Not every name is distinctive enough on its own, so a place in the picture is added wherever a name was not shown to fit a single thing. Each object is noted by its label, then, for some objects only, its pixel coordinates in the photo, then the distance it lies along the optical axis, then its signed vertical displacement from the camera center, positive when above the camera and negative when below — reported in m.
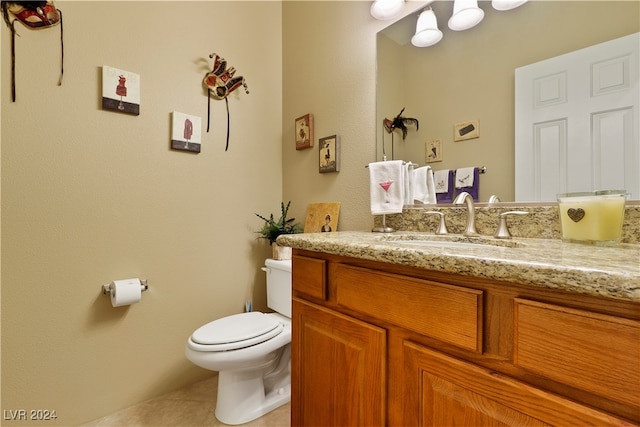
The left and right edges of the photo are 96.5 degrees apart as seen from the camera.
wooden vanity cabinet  0.42 -0.27
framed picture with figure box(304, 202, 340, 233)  1.63 -0.03
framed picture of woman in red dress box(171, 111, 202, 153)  1.54 +0.44
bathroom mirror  0.92 +0.56
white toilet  1.21 -0.61
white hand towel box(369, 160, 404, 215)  1.27 +0.12
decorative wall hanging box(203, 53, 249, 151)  1.67 +0.78
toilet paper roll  1.32 -0.37
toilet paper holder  1.36 -0.37
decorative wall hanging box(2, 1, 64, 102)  1.17 +0.83
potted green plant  1.68 -0.11
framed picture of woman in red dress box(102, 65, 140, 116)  1.35 +0.59
